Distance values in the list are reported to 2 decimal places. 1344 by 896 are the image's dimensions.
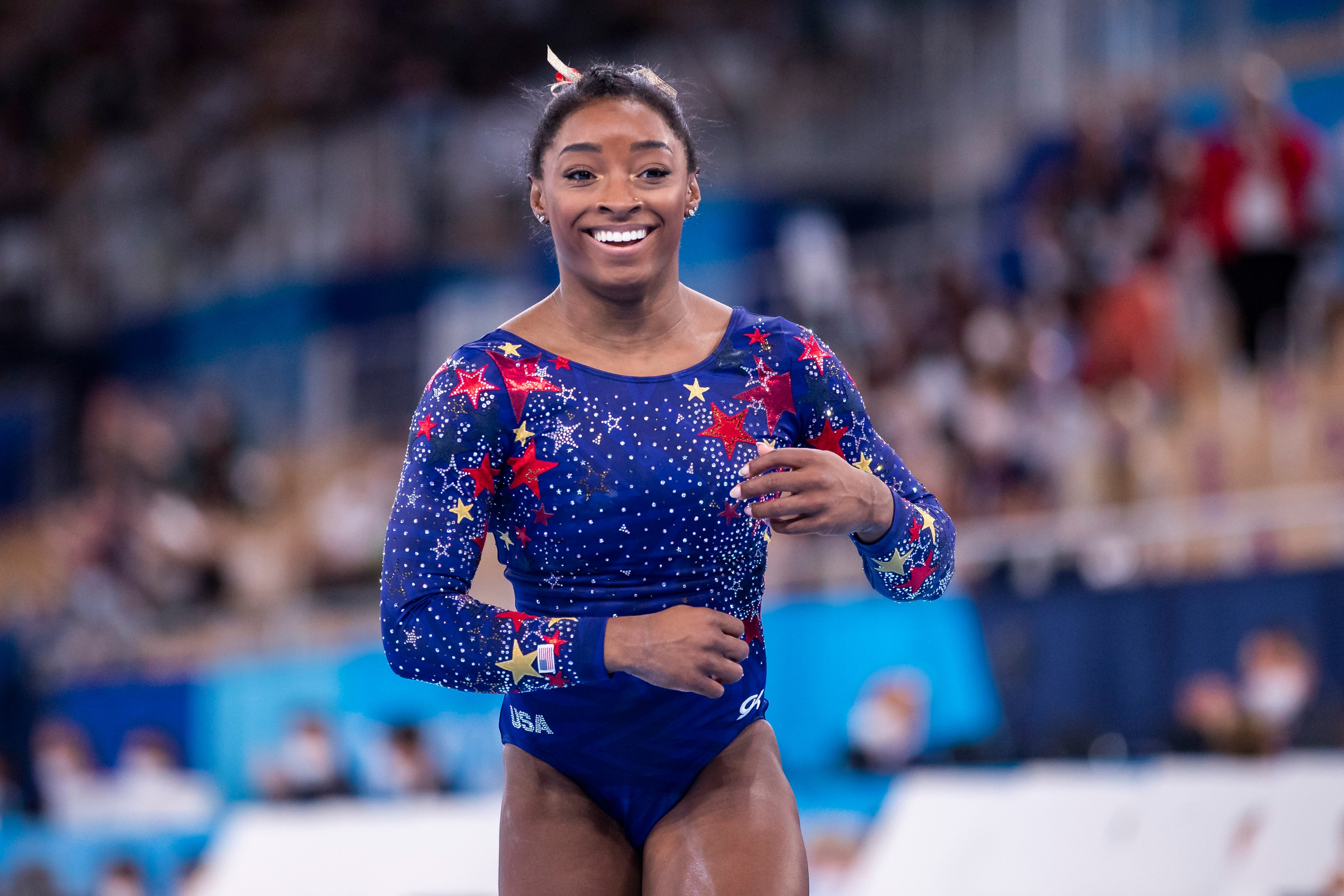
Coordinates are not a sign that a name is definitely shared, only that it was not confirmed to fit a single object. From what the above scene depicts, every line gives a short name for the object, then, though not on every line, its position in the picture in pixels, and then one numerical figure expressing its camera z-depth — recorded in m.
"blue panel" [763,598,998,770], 14.56
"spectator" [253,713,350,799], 18.05
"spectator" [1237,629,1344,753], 11.77
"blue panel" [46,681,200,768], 19.87
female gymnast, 5.32
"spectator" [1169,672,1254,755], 12.22
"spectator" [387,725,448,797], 17.14
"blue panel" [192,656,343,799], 18.56
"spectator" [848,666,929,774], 14.55
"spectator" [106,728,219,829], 19.45
